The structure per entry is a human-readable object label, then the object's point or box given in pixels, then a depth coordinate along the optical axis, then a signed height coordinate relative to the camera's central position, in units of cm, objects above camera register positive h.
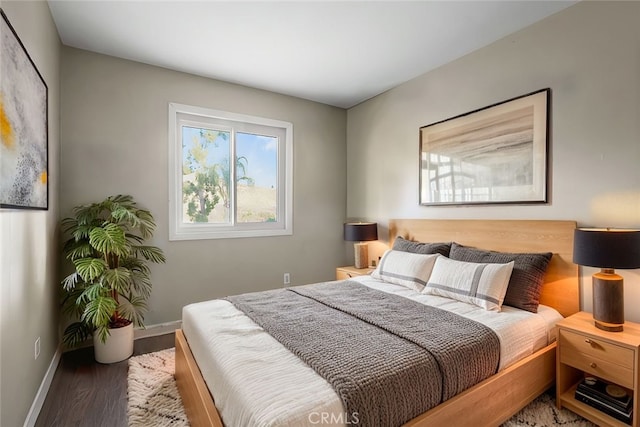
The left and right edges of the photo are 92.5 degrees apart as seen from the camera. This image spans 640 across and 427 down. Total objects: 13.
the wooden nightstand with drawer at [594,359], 157 -81
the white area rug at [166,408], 172 -120
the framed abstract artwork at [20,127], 133 +42
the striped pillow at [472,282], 204 -50
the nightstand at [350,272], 338 -69
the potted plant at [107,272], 220 -48
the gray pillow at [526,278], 205 -46
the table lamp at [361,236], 347 -29
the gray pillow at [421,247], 277 -34
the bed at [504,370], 140 -86
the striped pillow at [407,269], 250 -50
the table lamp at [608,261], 165 -27
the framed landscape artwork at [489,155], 233 +49
